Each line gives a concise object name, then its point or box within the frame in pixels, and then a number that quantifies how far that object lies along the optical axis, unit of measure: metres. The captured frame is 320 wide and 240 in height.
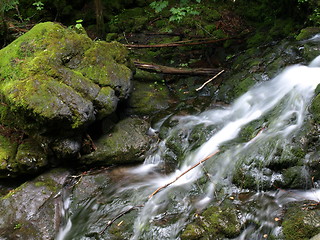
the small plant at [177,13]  6.68
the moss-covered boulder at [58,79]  5.17
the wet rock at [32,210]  4.73
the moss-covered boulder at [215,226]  3.94
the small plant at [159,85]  8.00
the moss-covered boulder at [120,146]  5.95
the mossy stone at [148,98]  7.29
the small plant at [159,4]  6.75
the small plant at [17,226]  4.76
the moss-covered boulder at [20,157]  5.41
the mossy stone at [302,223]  3.49
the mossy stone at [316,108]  4.92
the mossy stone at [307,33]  7.26
